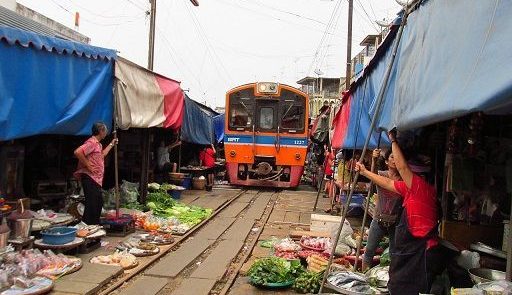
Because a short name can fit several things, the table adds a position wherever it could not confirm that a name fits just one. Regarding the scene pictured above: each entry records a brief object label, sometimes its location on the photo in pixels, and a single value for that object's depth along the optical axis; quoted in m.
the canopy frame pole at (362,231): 5.96
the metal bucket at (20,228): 6.11
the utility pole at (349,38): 20.44
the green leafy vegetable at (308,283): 5.73
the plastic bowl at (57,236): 6.36
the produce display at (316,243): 7.61
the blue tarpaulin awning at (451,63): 2.23
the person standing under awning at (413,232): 4.20
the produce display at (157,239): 7.96
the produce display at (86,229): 7.00
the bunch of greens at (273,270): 5.99
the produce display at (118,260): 6.50
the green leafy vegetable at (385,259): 5.88
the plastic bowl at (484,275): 3.84
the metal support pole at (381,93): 4.35
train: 16.66
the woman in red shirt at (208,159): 17.73
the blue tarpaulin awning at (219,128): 24.64
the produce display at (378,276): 5.04
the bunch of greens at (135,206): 10.12
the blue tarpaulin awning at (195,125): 15.06
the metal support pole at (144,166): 11.28
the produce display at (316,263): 6.34
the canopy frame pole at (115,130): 8.34
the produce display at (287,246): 7.45
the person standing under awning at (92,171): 7.57
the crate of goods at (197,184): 16.36
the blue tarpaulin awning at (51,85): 5.80
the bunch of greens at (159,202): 10.58
